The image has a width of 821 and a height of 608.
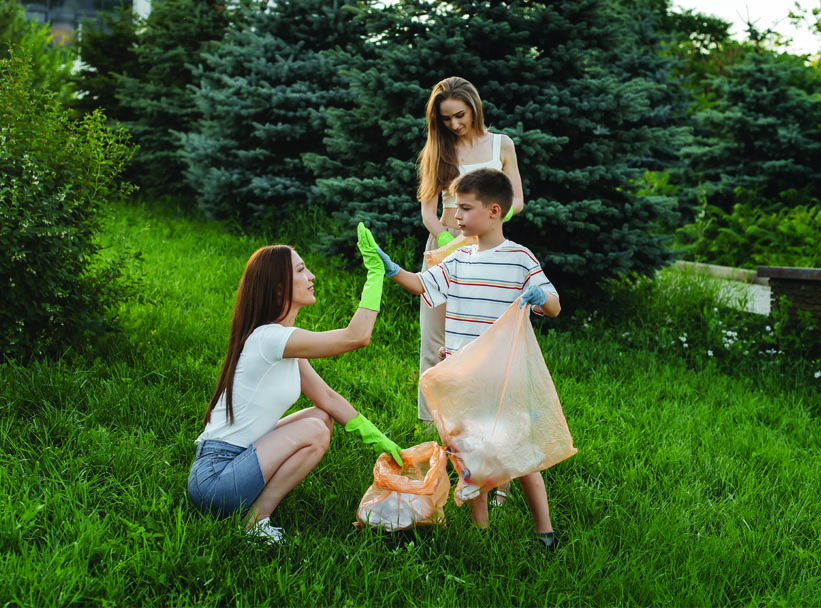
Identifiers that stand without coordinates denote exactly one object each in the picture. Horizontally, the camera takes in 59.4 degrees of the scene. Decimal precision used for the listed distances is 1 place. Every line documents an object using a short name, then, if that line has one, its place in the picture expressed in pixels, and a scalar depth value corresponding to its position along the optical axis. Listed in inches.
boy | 115.0
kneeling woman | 107.6
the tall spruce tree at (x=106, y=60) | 479.5
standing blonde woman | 149.6
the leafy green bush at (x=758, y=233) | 372.2
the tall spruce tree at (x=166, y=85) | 435.8
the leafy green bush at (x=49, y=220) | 162.9
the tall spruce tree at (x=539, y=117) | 244.7
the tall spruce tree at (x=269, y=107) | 332.2
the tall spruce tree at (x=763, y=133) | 420.2
